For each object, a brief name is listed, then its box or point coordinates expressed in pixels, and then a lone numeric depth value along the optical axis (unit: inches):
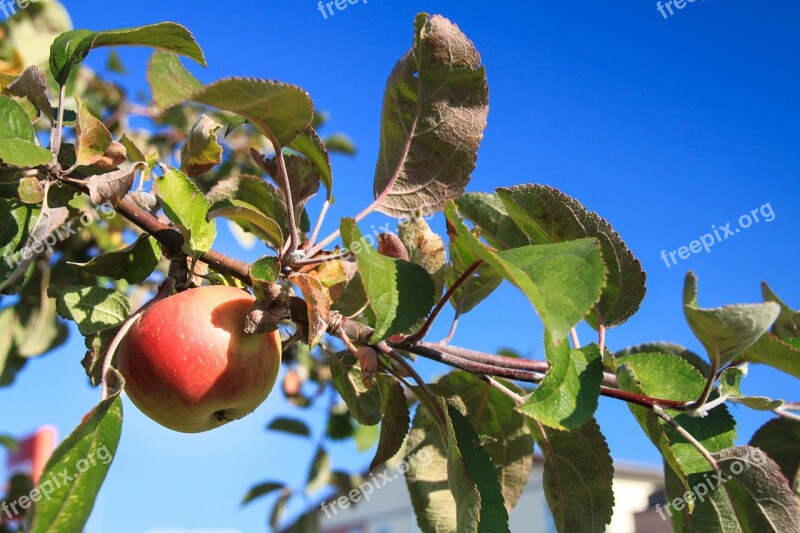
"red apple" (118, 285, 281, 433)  14.0
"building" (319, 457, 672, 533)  337.7
